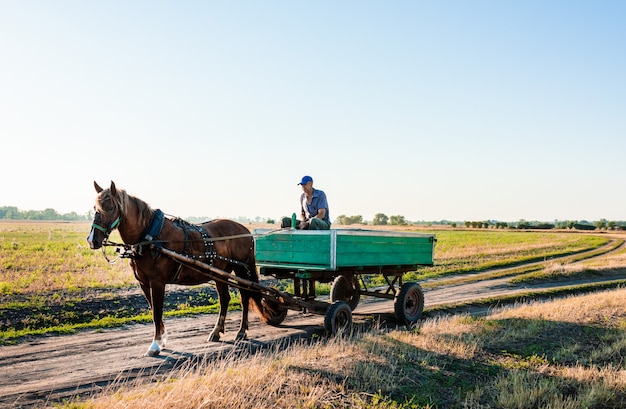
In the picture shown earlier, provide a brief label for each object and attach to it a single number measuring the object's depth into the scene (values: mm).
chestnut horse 7160
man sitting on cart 9297
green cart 8664
